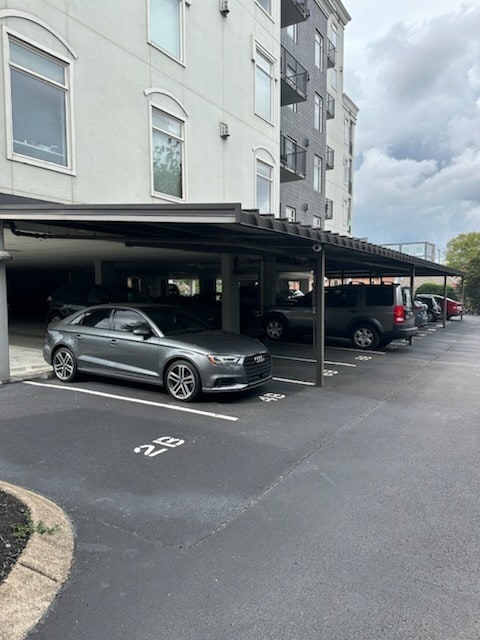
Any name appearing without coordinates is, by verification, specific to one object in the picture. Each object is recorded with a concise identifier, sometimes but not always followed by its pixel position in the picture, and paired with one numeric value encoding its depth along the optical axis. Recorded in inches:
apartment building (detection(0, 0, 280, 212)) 323.6
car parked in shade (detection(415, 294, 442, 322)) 978.1
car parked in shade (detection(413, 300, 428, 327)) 772.8
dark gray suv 510.6
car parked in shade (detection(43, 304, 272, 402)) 276.4
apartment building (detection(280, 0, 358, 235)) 831.7
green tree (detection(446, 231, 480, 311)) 1435.8
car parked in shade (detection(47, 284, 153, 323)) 591.2
